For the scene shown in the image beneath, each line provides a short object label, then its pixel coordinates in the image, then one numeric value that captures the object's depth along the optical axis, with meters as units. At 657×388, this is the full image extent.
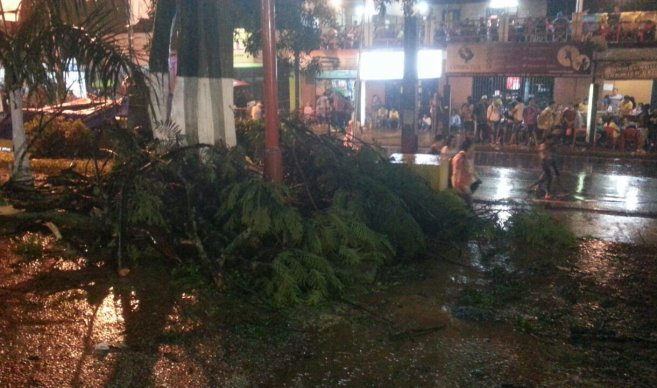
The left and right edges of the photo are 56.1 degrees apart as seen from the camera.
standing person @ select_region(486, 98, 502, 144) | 23.09
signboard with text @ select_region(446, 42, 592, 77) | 22.16
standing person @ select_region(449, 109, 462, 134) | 24.17
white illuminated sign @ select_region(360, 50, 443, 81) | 23.66
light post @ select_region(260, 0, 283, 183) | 6.72
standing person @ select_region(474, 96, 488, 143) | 23.28
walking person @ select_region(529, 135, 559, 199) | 12.97
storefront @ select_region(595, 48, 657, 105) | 21.61
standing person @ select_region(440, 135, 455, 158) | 11.02
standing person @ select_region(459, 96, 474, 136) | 23.38
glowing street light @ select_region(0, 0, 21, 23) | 9.95
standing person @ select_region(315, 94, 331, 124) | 25.43
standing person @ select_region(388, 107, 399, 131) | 27.83
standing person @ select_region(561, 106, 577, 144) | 21.62
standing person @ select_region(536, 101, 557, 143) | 21.86
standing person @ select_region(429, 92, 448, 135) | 23.77
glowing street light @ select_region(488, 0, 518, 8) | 27.26
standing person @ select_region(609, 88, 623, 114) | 23.90
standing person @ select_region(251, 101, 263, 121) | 17.03
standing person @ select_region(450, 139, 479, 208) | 9.88
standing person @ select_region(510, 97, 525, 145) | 22.70
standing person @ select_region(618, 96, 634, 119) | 22.42
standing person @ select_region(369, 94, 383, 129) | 27.75
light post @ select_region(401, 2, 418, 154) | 13.83
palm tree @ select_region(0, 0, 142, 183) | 6.62
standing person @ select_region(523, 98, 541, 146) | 22.20
